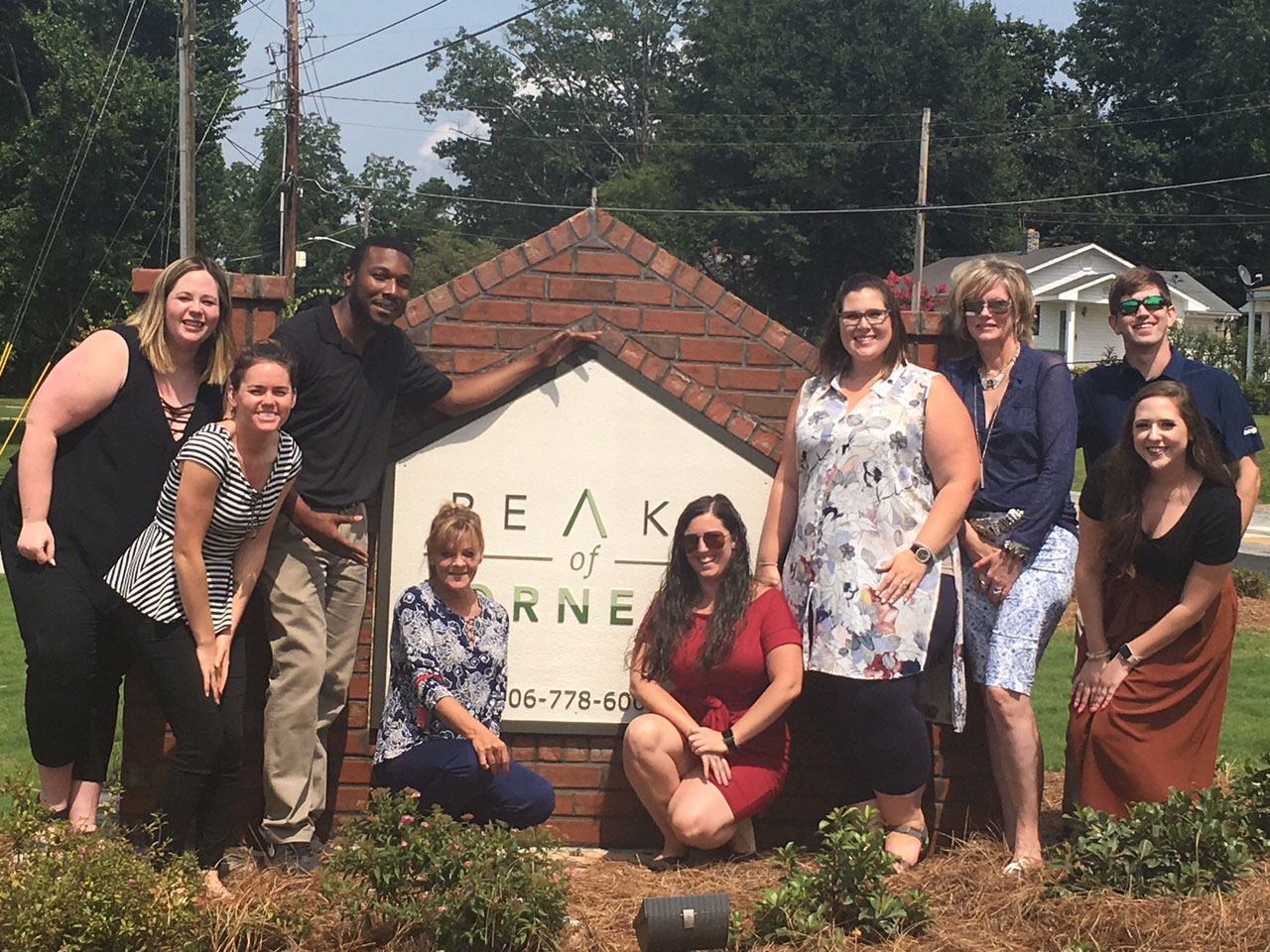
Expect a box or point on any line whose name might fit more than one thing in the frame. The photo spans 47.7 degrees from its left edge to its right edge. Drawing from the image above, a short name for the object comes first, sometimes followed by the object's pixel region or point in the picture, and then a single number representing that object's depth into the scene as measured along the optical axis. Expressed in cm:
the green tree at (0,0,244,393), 2928
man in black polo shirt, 438
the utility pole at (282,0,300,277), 2669
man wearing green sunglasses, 450
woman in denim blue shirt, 437
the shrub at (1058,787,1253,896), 384
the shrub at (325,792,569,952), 353
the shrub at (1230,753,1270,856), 416
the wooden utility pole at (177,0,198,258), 2023
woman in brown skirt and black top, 429
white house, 4625
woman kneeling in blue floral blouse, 429
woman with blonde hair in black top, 394
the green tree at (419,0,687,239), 6619
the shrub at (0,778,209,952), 331
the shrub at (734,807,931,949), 373
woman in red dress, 438
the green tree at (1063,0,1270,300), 5241
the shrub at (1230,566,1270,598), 1116
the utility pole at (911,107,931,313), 3512
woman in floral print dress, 424
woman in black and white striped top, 394
